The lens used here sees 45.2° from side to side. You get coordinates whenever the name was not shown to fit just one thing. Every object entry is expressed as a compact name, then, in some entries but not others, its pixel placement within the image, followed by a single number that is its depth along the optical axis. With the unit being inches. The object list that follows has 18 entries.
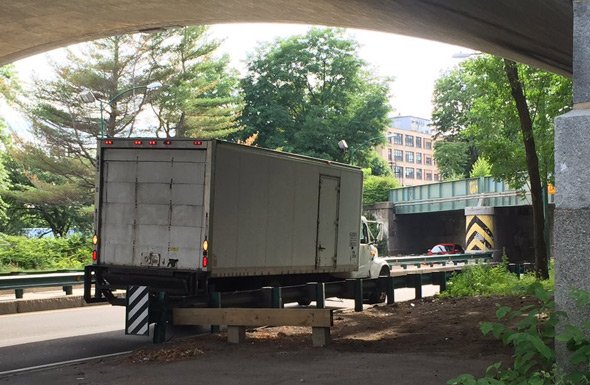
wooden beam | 390.6
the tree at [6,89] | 1683.1
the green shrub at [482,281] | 740.0
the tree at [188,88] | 1753.2
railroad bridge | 2182.6
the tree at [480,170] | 2532.0
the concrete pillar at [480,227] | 2210.9
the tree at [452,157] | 3282.5
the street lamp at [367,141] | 2401.3
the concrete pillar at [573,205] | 217.9
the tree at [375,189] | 2800.2
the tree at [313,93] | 2465.6
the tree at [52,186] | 1706.4
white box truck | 479.5
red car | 2365.0
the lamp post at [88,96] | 1327.9
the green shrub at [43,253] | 1173.1
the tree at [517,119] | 848.9
